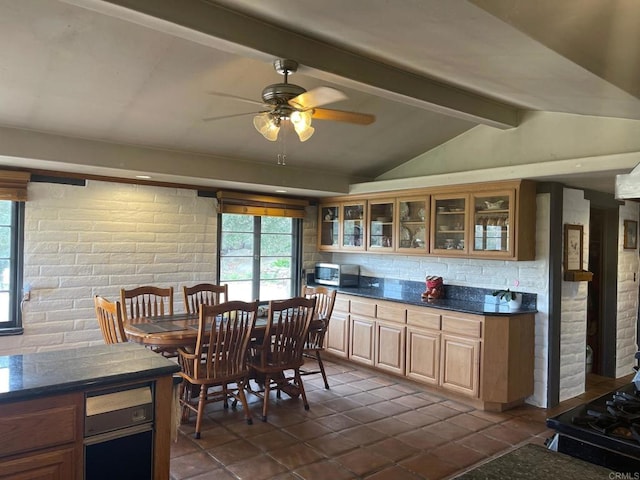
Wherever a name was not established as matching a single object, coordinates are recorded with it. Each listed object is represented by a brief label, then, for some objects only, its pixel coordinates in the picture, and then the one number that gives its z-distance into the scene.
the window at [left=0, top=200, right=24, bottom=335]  3.98
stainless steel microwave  5.59
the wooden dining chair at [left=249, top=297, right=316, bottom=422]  3.70
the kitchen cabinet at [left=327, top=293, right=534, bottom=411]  3.94
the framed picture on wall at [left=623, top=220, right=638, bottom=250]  5.04
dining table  3.31
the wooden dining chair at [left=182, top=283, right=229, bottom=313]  4.40
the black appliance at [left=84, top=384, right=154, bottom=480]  1.82
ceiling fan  2.49
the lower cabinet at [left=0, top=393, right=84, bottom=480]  1.65
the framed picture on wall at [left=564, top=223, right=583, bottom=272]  4.23
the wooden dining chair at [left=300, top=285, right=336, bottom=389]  4.19
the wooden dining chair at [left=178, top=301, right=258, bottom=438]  3.32
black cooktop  1.41
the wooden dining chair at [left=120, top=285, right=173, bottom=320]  4.04
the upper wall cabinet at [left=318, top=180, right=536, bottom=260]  4.03
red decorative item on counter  4.81
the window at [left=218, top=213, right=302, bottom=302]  5.29
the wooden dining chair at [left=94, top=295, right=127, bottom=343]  3.19
